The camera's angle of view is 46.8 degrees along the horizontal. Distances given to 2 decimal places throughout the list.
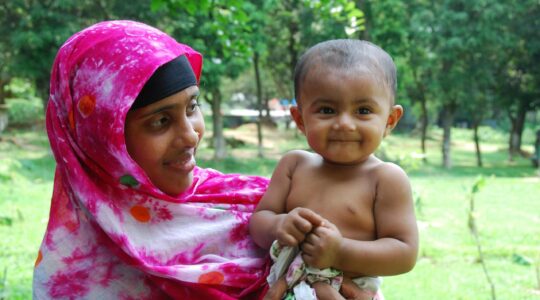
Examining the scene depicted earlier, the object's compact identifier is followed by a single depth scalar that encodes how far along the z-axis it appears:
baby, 1.57
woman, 1.75
